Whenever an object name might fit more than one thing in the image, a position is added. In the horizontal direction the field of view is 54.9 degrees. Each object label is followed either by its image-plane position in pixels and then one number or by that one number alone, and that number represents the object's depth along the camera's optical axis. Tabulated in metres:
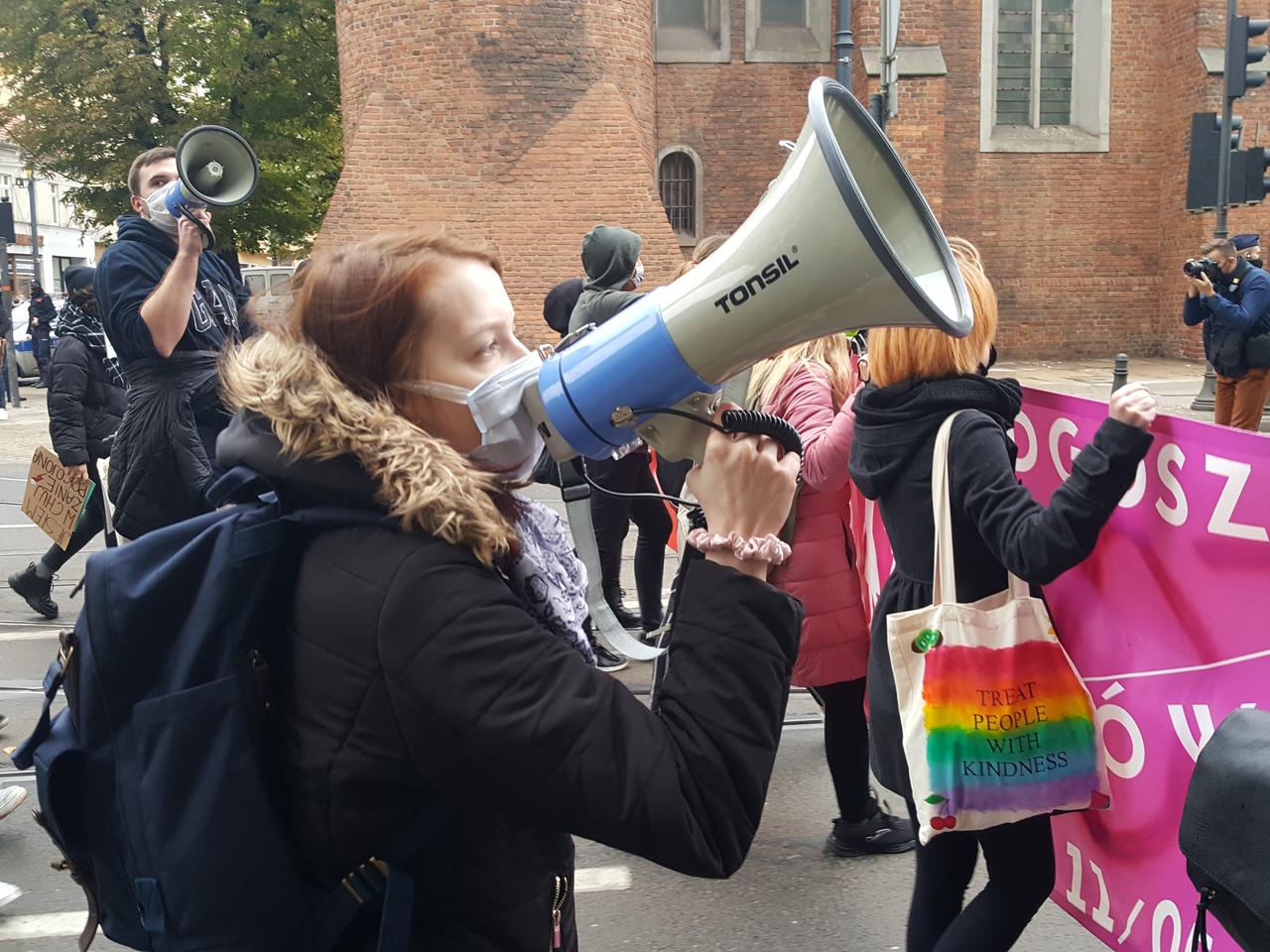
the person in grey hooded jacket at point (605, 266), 5.70
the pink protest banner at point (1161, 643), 2.27
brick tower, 17.34
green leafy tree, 21.14
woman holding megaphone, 1.29
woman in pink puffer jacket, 3.69
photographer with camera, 10.84
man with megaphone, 4.05
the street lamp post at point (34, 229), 35.36
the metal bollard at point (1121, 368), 8.56
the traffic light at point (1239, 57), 13.98
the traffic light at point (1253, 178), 14.49
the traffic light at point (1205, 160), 14.48
